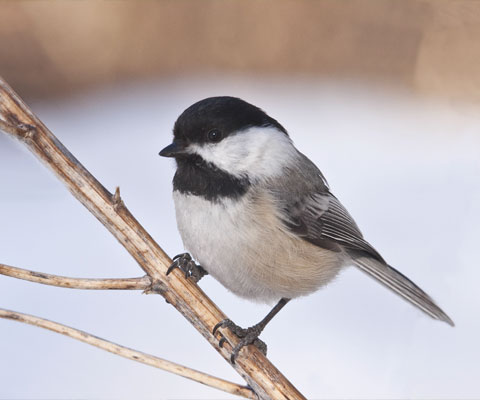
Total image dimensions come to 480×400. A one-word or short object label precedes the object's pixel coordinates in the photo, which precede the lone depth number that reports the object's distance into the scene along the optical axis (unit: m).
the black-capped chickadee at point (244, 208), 2.41
